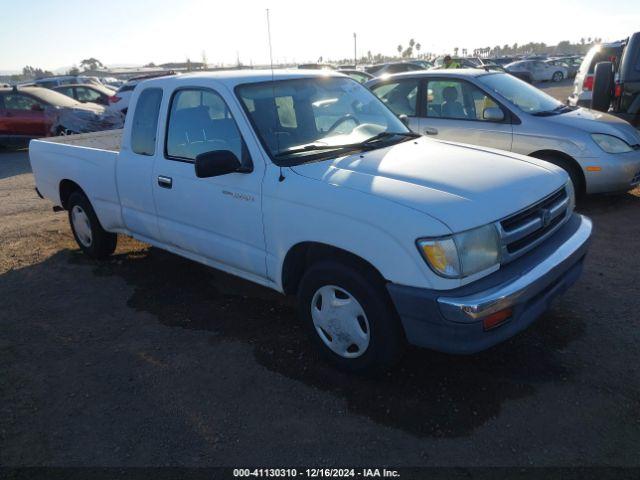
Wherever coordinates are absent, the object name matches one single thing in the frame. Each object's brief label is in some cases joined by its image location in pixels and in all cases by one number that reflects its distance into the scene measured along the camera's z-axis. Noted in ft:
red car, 44.80
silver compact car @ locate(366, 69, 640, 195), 20.17
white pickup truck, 9.22
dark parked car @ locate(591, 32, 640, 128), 25.17
